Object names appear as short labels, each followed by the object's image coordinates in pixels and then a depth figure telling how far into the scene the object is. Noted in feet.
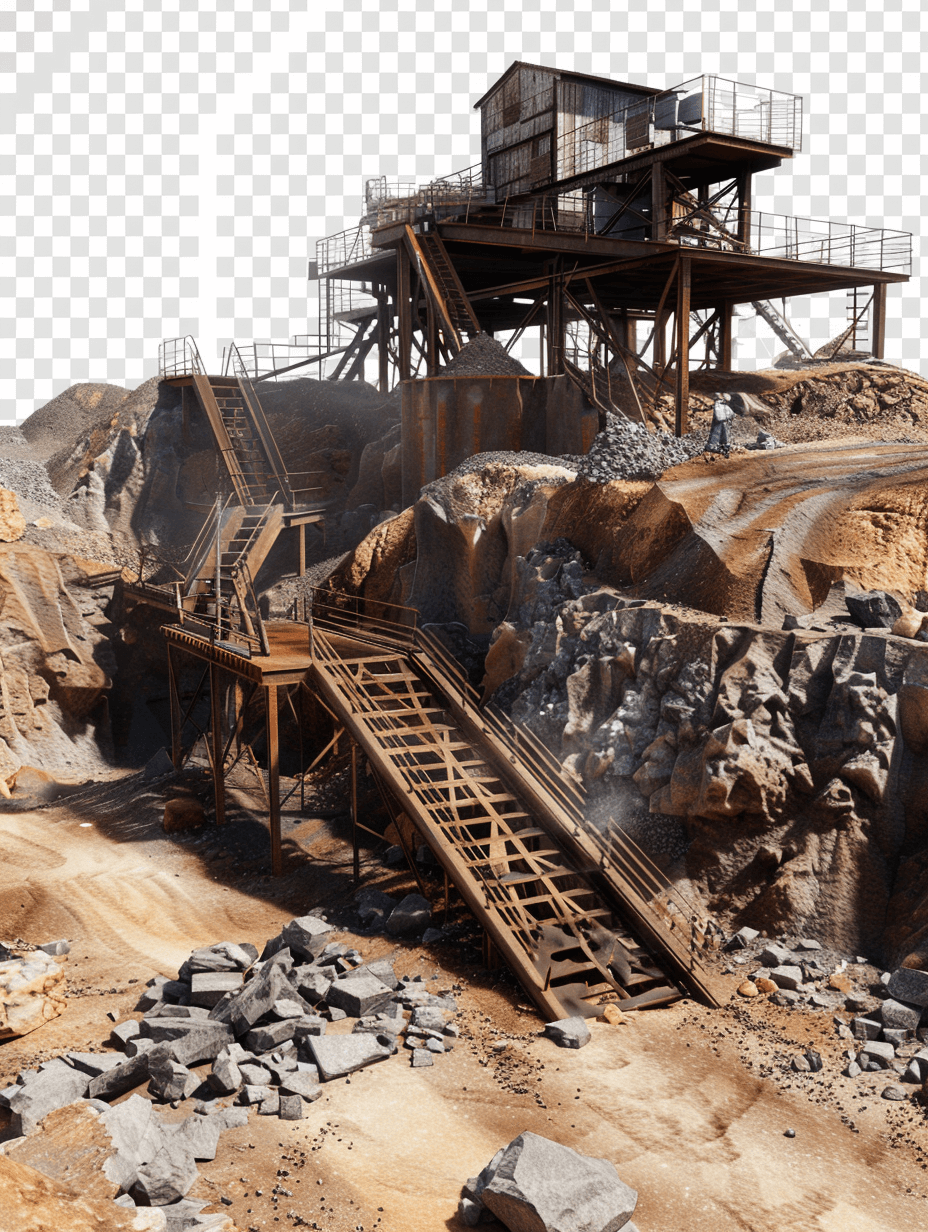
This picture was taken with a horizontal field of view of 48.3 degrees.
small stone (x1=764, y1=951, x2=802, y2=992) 39.50
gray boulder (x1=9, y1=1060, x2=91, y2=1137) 32.55
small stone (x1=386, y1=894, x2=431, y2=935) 47.57
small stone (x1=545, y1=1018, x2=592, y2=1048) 36.86
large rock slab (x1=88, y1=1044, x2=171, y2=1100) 34.65
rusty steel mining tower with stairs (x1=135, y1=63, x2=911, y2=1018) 44.93
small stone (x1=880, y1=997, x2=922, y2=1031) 35.76
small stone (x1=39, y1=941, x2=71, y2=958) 48.03
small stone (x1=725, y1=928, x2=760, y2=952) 42.60
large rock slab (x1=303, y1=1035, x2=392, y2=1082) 35.12
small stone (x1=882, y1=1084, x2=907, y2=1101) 32.91
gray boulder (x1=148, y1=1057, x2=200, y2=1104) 34.12
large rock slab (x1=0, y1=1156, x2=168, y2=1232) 25.52
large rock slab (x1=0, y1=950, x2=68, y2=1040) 39.19
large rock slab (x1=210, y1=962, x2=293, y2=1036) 37.63
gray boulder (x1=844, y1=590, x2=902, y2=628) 46.52
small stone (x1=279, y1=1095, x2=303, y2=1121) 32.60
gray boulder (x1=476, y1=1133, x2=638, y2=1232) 26.71
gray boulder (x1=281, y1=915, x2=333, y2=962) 44.27
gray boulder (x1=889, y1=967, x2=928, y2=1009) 36.45
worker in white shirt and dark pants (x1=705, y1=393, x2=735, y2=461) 65.05
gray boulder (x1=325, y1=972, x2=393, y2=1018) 39.29
